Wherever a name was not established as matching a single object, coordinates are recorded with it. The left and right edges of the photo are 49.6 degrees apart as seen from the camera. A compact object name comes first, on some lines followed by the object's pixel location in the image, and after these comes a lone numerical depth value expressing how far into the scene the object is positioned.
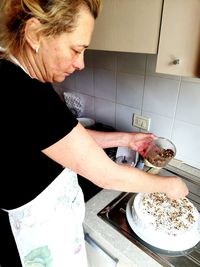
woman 0.45
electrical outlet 1.09
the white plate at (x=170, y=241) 0.66
